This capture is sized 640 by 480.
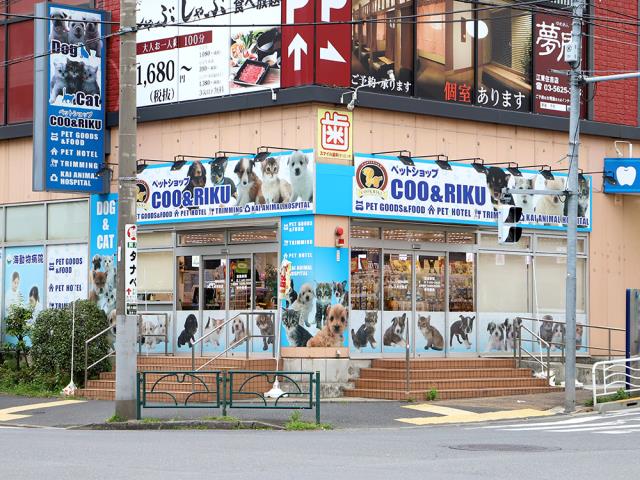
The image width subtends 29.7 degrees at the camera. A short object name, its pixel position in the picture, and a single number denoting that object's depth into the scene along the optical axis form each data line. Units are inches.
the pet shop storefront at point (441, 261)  1096.2
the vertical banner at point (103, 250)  1223.5
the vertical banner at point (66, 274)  1257.4
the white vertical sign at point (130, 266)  848.3
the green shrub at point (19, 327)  1235.9
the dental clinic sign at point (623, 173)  1270.9
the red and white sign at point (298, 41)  1055.6
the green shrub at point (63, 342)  1113.4
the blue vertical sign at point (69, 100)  1154.7
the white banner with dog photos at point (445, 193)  1090.1
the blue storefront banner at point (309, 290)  1056.8
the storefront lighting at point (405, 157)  1113.1
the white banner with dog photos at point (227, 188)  1066.7
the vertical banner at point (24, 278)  1296.8
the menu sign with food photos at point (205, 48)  1085.1
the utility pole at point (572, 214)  974.4
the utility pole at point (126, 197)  844.0
